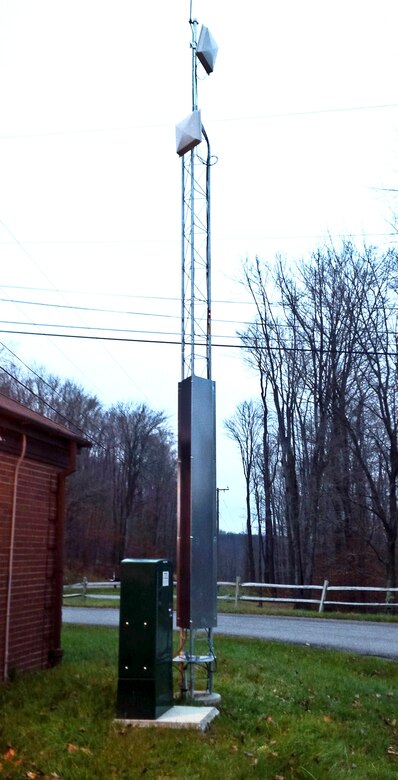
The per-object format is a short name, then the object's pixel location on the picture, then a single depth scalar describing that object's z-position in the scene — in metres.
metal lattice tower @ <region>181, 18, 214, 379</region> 9.43
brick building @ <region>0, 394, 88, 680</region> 9.76
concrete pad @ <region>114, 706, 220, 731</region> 7.20
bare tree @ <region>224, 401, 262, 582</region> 56.31
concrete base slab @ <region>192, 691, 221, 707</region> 8.33
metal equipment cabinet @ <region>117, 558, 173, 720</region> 7.43
